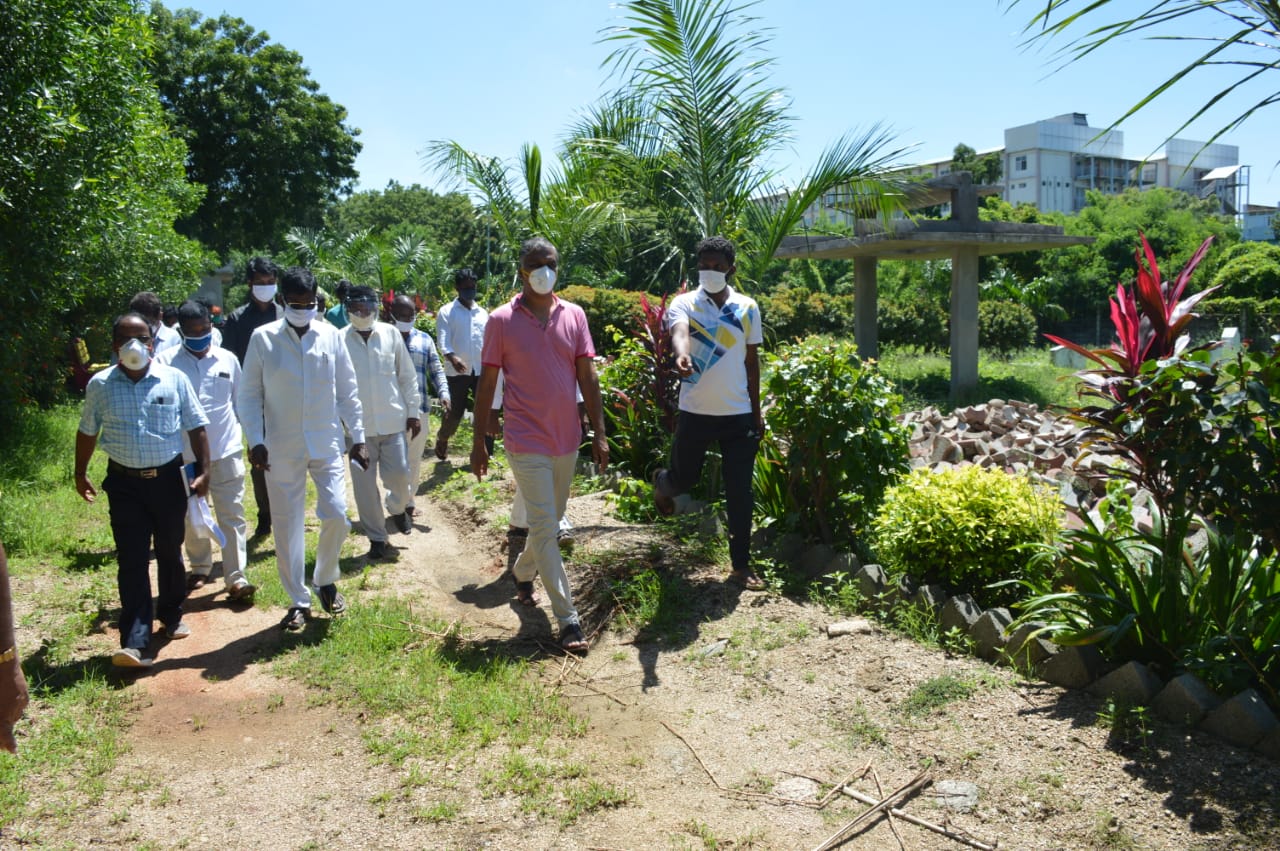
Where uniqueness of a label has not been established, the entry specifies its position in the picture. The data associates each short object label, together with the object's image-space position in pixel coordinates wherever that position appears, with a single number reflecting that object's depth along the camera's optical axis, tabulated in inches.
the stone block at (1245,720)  145.2
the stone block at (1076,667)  167.5
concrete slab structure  565.3
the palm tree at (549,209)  466.3
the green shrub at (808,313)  882.1
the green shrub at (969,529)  198.1
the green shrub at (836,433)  228.7
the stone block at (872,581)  209.8
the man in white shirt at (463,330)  378.9
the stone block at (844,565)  220.2
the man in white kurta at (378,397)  282.8
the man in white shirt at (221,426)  246.4
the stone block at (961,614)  190.2
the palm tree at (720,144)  334.6
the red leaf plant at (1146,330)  164.9
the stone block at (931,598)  198.4
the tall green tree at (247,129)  1278.3
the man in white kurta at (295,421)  218.5
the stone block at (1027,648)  175.3
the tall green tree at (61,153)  296.5
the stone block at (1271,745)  143.4
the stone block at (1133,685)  158.1
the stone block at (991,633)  182.9
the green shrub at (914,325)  903.1
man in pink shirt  206.5
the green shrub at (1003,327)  876.0
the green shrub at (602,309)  533.3
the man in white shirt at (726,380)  227.3
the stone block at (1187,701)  151.3
